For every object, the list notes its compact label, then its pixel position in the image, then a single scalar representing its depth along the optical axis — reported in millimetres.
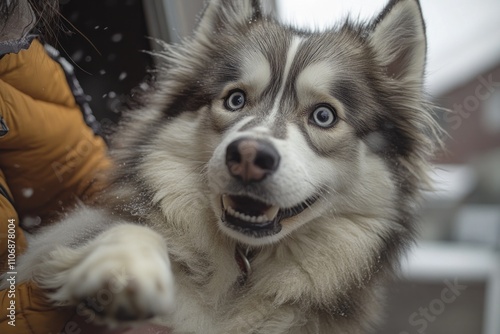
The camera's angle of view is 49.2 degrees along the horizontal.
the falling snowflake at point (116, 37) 1085
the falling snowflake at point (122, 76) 1096
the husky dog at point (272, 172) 891
